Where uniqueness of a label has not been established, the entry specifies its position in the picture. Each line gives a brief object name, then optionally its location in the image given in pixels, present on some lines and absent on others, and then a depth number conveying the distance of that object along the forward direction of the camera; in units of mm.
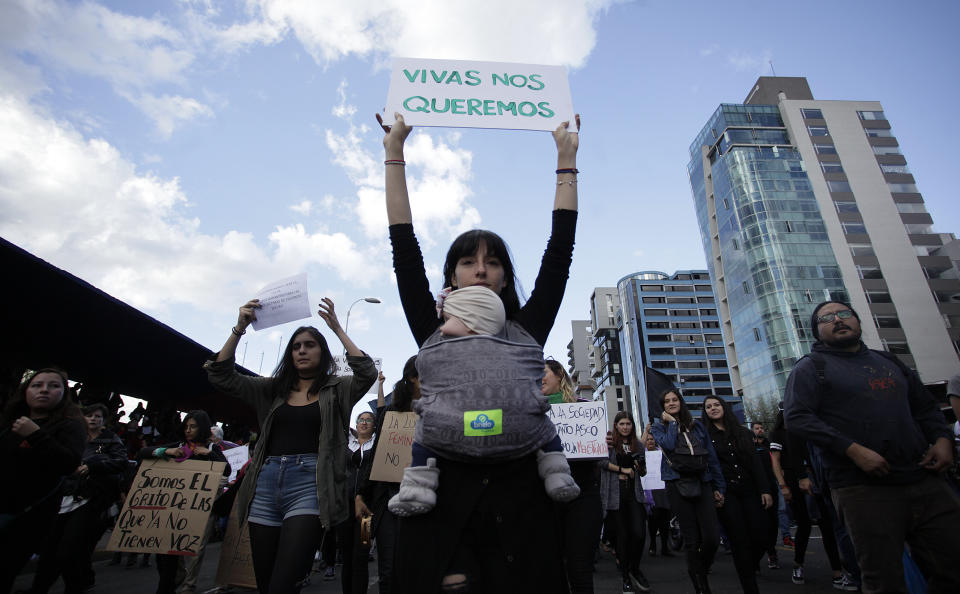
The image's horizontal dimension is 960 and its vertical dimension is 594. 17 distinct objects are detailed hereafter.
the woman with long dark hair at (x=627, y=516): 5711
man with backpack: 2594
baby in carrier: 1290
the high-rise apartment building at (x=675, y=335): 100500
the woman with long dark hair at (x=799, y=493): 5645
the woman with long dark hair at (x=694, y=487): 4574
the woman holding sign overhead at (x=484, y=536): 1253
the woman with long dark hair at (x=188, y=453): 4242
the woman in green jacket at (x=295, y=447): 2828
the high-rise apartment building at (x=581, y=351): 116250
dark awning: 6969
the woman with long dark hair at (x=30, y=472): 3225
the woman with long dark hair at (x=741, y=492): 4422
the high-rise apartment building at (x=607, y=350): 99375
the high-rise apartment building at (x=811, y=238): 55344
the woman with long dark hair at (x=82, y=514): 4305
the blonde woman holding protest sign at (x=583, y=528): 3744
